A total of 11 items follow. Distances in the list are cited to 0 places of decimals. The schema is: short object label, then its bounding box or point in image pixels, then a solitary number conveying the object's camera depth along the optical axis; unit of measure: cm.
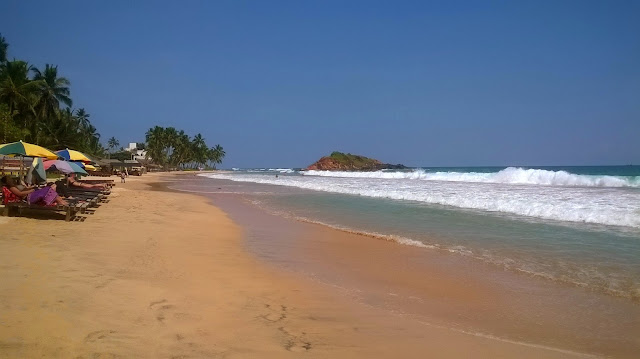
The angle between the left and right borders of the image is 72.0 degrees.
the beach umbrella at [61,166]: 1703
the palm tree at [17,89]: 3806
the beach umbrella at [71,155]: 1934
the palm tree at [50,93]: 4497
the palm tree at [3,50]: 4119
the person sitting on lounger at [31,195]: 1016
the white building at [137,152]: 12945
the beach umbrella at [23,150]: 1442
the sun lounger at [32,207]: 1005
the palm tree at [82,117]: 8231
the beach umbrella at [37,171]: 1374
